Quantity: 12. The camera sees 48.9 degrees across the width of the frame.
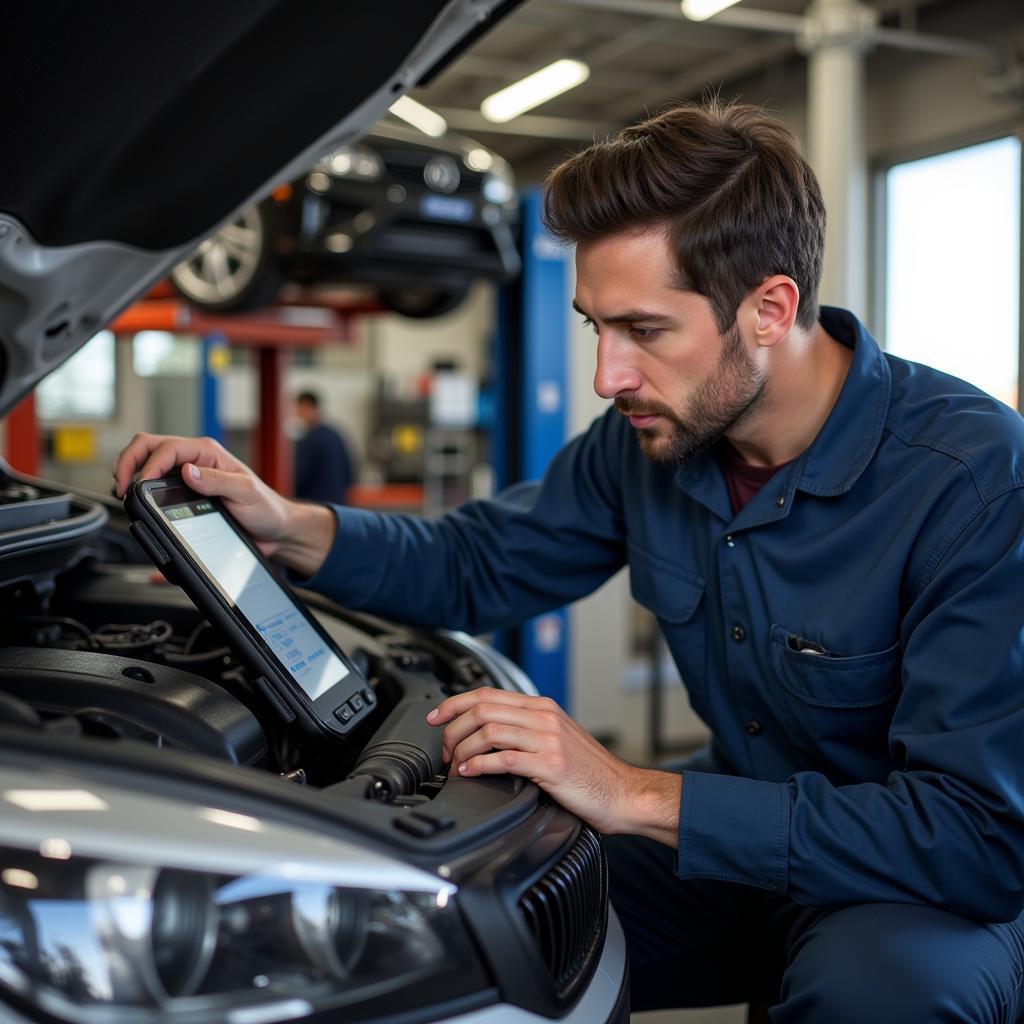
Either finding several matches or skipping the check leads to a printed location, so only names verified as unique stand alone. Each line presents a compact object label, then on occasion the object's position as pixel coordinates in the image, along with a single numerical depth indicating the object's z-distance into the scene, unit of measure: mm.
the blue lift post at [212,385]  5066
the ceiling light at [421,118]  3951
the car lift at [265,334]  3711
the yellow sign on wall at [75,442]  5086
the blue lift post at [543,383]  3814
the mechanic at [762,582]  1023
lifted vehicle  3459
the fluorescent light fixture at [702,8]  5656
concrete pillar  5359
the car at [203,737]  691
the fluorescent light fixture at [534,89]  6793
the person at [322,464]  6488
